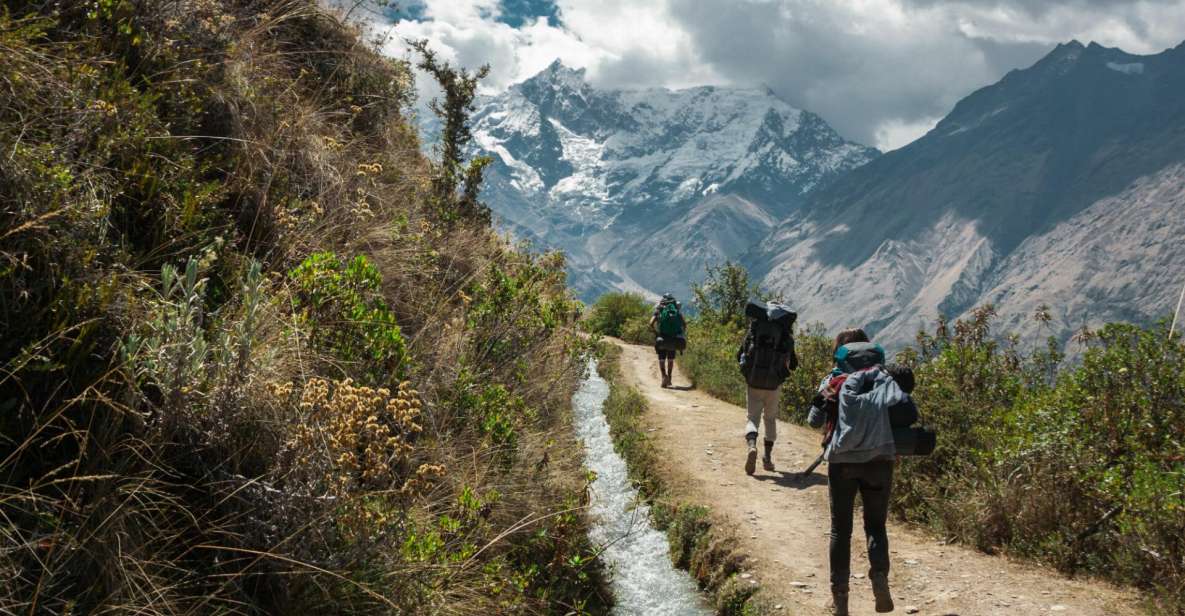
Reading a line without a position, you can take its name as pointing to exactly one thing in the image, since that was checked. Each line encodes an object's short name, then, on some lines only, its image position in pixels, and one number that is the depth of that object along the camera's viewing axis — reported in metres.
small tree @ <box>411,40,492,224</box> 14.80
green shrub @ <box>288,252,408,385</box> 5.63
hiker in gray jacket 6.63
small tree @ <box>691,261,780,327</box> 34.34
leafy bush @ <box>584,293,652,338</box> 36.33
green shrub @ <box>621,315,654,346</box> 34.00
